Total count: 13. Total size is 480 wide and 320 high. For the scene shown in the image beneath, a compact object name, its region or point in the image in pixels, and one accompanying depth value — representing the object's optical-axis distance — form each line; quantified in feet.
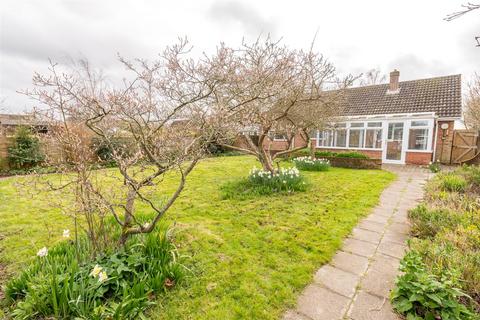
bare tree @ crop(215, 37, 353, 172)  13.87
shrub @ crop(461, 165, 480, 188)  21.12
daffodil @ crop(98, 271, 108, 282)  6.91
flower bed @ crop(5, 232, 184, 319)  6.69
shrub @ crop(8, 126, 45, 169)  31.55
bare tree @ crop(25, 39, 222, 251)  8.63
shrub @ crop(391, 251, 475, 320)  6.25
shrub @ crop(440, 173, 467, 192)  18.98
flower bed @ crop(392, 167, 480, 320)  6.43
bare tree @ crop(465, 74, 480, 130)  30.30
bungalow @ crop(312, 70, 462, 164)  39.70
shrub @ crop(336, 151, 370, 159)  37.33
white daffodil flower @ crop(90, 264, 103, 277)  7.05
